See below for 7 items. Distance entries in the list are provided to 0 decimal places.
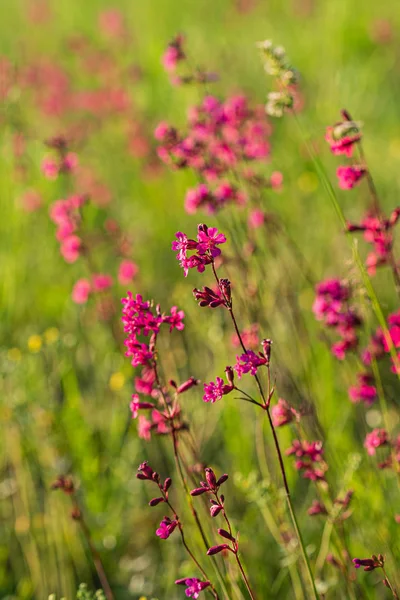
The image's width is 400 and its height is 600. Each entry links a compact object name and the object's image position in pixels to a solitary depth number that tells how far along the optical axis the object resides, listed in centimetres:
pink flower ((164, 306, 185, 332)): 289
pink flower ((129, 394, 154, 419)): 300
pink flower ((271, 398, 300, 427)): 325
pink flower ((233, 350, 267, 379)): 254
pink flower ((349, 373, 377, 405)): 386
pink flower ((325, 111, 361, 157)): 309
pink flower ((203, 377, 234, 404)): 262
